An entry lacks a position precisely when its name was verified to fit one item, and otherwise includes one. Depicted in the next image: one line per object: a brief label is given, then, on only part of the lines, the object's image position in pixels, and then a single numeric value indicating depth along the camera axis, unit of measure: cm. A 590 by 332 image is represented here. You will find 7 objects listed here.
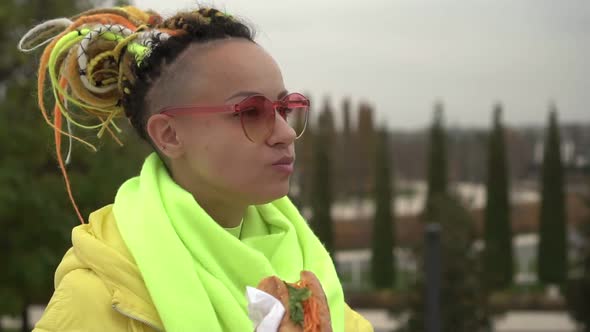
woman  149
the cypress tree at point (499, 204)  1892
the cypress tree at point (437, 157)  1908
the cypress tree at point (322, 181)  1833
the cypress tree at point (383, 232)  1908
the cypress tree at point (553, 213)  1870
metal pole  770
